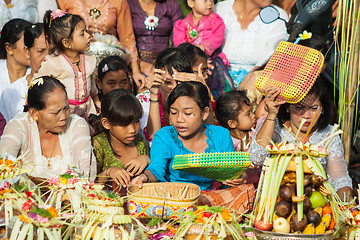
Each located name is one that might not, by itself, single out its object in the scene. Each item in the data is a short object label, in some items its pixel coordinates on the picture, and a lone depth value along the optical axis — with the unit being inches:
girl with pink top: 419.2
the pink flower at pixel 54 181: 191.2
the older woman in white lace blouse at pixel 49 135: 275.7
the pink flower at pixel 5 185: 177.5
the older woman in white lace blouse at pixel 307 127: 264.1
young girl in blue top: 274.8
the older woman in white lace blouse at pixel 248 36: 426.6
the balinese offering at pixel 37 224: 145.5
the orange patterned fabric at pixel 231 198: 244.5
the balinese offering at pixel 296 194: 160.2
